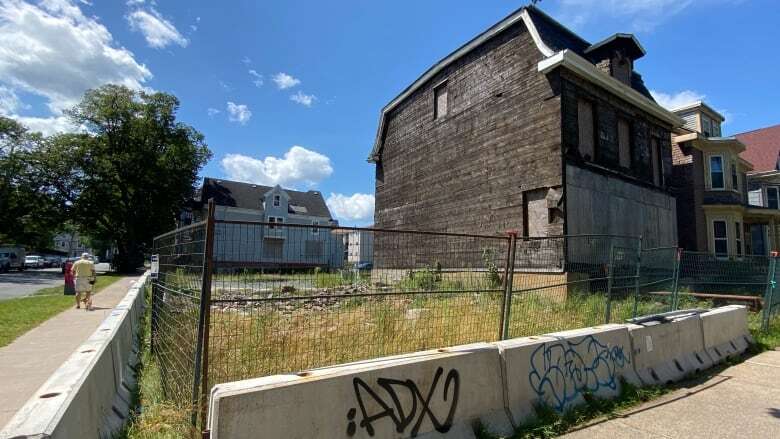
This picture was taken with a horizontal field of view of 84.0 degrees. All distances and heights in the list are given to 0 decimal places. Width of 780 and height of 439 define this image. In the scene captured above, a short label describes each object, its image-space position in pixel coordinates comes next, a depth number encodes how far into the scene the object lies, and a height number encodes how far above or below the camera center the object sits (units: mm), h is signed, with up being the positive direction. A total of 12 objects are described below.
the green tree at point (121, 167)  38375 +7545
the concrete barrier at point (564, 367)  4168 -1163
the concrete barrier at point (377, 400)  2777 -1059
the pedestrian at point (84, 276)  12453 -708
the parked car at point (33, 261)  48803 -1199
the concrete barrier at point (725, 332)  6969 -1227
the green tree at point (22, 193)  38312 +5068
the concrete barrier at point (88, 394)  2193 -925
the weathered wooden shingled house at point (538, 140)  13820 +4376
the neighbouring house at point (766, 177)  28047 +5662
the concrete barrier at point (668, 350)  5613 -1265
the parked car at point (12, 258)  38594 -682
